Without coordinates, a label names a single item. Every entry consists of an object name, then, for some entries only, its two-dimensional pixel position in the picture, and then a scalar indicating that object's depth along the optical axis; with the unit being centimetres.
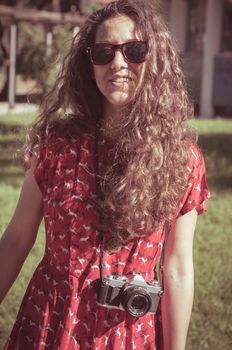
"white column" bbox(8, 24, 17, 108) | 1830
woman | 191
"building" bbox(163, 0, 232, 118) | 2028
